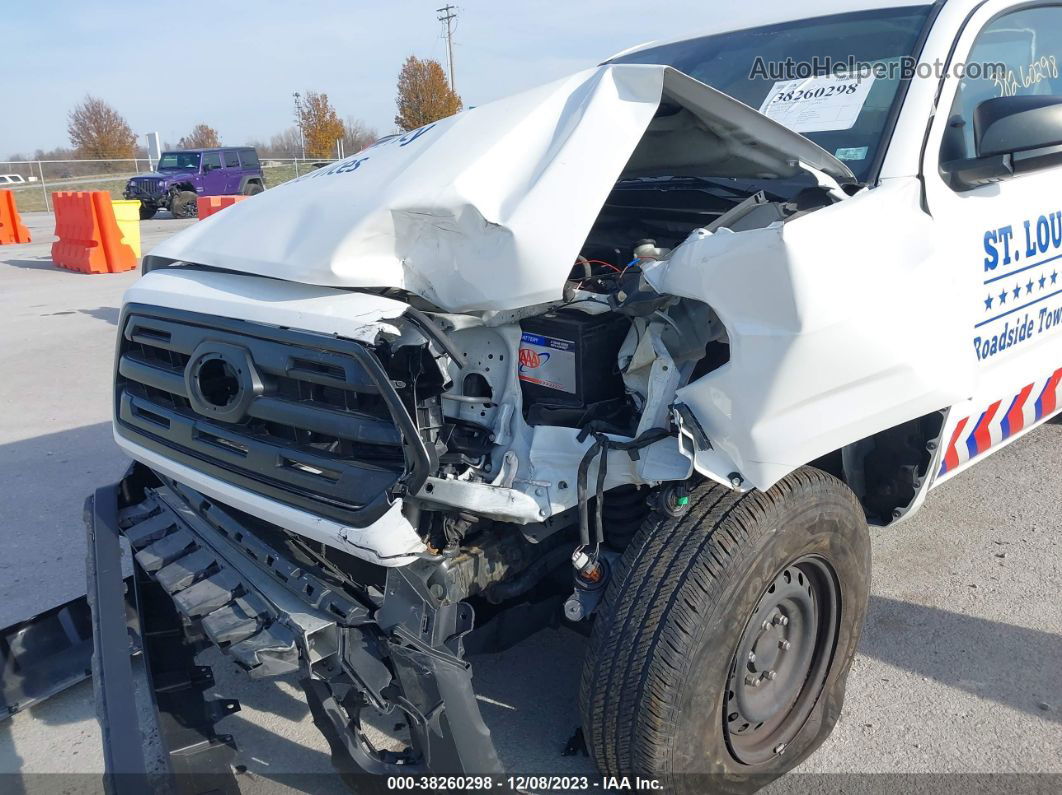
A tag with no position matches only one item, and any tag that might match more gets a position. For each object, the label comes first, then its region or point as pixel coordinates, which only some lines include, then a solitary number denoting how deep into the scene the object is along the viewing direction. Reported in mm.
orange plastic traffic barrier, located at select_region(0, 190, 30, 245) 18609
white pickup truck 1952
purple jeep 23578
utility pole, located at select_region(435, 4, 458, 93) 53344
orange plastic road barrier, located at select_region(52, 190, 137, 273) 13195
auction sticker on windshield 2740
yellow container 13492
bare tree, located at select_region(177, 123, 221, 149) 63753
